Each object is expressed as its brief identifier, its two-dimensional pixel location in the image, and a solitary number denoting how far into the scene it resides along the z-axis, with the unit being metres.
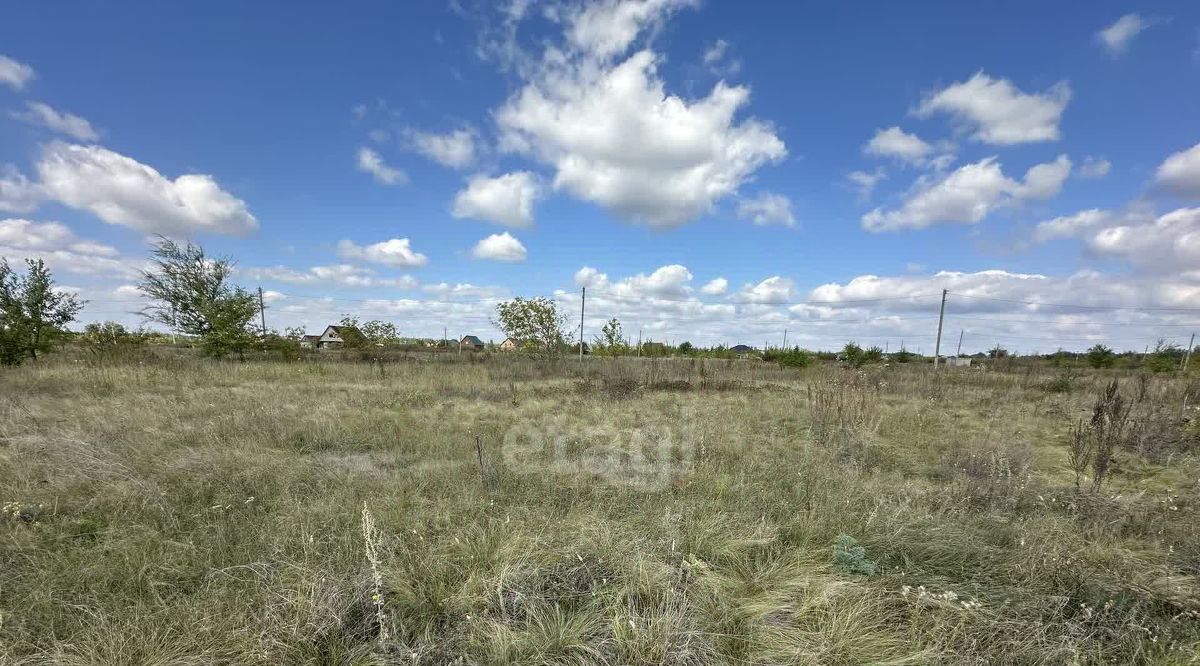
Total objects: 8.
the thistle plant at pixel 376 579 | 1.96
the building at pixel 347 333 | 22.12
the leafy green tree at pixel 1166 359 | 21.36
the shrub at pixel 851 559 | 2.68
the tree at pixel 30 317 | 11.41
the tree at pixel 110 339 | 13.15
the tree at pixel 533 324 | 19.91
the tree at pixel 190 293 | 17.94
